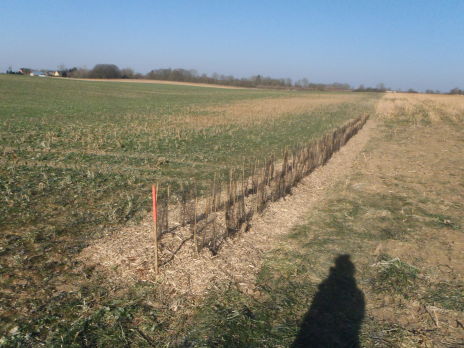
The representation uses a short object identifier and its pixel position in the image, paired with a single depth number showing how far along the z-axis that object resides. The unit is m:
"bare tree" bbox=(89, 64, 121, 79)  116.00
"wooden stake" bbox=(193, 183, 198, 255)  5.40
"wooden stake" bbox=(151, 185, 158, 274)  4.80
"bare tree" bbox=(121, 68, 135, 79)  124.55
